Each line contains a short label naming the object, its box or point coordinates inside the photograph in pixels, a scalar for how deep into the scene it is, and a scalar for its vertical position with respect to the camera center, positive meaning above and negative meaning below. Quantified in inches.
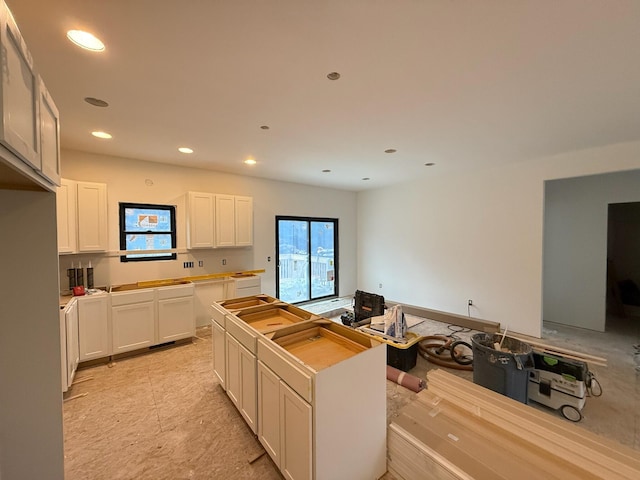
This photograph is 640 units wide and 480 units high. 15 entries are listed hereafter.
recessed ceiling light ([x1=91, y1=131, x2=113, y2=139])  119.7 +48.9
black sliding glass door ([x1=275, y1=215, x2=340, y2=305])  225.0 -10.9
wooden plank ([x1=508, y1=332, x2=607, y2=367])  108.6 -53.4
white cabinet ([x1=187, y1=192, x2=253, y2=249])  167.2 +11.1
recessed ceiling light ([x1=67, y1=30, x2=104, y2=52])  61.4 +49.2
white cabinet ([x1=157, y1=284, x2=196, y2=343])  145.3 -45.3
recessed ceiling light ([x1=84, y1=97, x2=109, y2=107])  90.3 +49.0
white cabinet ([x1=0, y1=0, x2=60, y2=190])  28.7 +17.3
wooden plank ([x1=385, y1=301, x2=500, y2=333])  173.8 -62.2
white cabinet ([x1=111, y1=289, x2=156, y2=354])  131.9 -44.8
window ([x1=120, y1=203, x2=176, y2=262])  158.4 +3.6
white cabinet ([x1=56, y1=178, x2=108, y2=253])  125.6 +10.4
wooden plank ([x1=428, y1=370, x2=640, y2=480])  57.9 -51.8
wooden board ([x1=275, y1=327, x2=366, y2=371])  67.7 -32.9
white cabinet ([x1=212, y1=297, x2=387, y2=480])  56.8 -40.6
